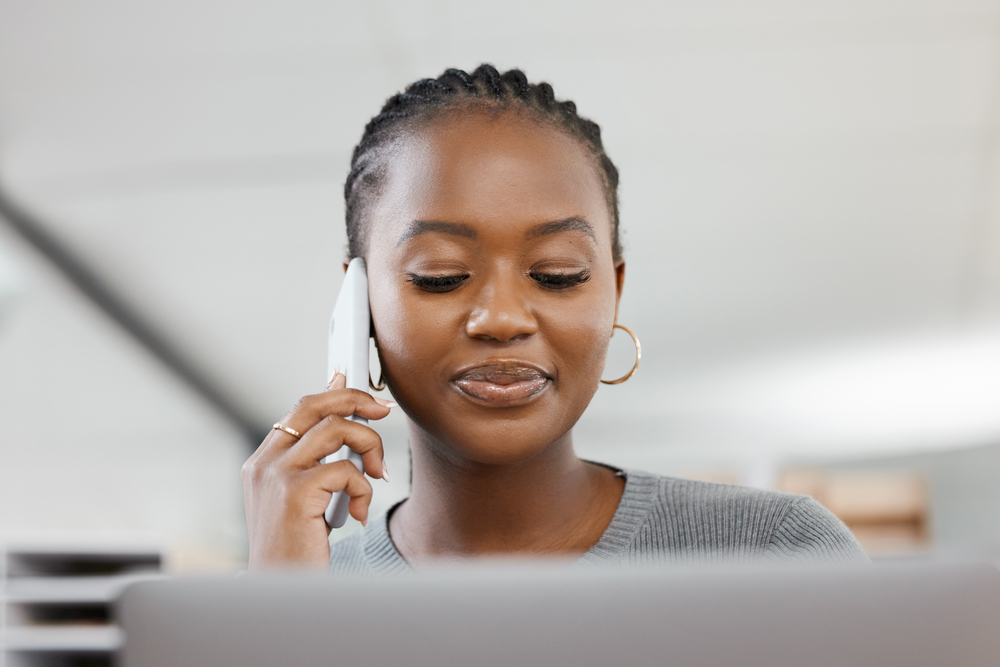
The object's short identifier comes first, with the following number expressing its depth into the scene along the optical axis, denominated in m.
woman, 0.90
